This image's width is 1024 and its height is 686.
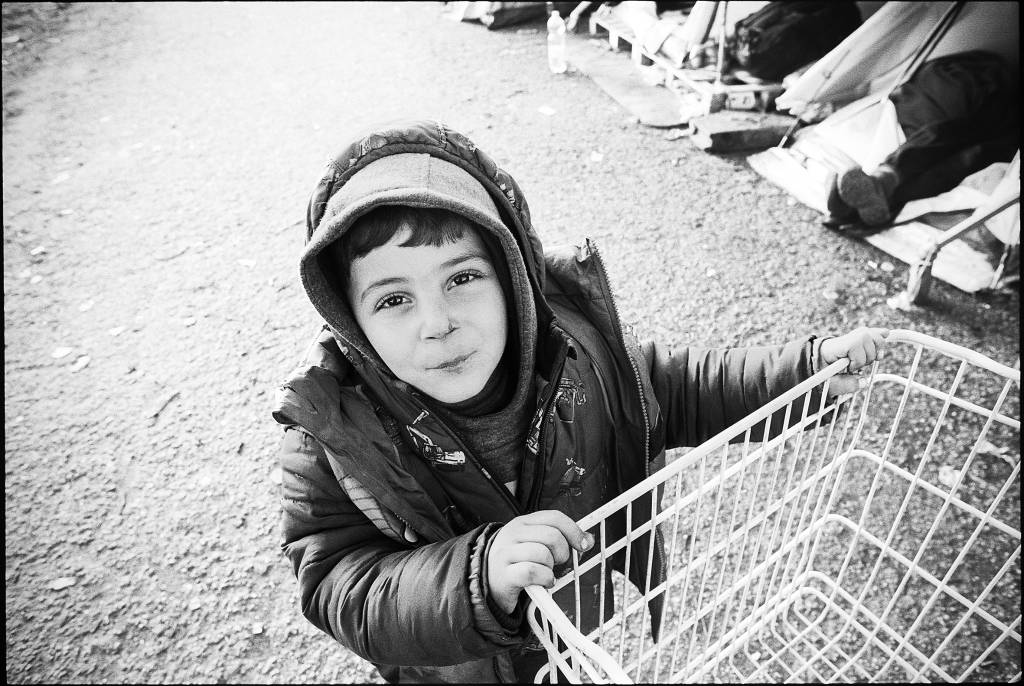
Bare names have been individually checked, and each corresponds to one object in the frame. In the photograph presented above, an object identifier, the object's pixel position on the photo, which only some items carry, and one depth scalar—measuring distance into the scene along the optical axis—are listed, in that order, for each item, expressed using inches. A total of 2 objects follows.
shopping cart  43.7
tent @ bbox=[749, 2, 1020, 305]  121.3
